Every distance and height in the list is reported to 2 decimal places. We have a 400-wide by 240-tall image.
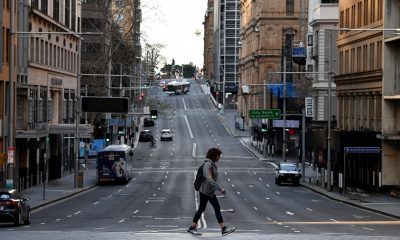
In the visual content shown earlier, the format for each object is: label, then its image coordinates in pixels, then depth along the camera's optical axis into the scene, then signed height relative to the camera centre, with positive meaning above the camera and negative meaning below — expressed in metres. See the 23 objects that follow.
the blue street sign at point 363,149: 57.91 -2.30
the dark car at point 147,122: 143.75 -2.07
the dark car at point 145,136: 123.00 -3.51
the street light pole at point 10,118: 40.28 -0.49
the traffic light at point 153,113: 83.00 -0.46
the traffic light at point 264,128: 97.40 -1.85
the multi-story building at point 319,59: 90.00 +4.80
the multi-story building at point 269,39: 131.62 +9.88
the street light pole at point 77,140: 64.00 -2.13
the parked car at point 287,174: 71.12 -4.66
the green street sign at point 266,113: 97.69 -0.39
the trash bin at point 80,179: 65.50 -4.76
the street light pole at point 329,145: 61.26 -2.22
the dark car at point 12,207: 32.19 -3.30
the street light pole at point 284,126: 90.67 -1.57
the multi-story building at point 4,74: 53.97 +1.83
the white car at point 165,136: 125.44 -3.52
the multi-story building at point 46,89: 61.00 +1.25
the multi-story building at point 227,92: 191.75 +3.24
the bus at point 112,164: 70.19 -4.03
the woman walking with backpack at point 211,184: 20.98 -1.61
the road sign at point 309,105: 94.31 +0.44
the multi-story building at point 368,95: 58.44 +1.00
